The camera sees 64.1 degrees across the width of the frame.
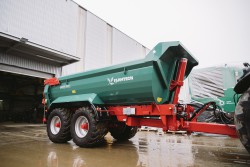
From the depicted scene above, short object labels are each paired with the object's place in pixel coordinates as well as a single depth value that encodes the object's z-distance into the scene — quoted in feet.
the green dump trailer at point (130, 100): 14.90
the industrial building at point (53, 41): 36.40
